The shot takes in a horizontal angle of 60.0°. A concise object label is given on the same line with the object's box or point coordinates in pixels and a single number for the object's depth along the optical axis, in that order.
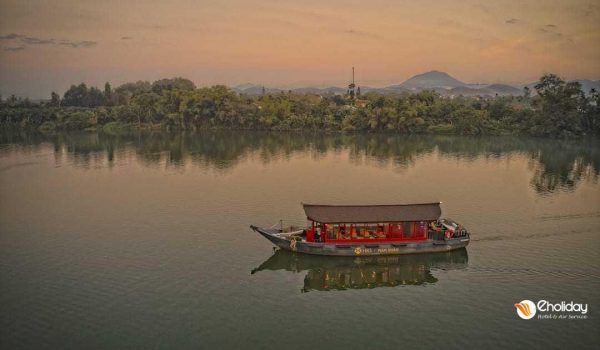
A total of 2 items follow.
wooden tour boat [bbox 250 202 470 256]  30.73
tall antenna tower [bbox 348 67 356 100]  157.56
